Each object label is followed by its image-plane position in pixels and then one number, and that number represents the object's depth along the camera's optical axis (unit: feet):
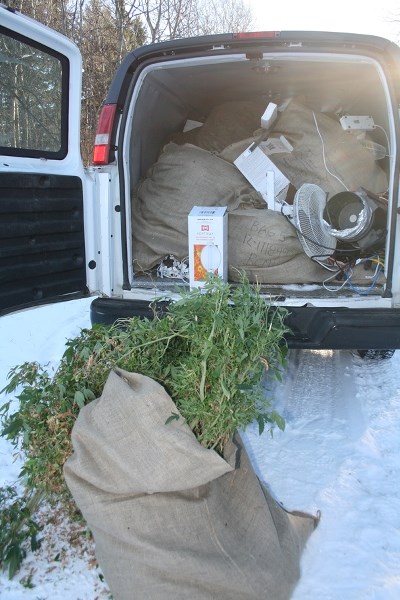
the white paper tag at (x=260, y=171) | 13.05
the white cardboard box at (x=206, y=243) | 10.53
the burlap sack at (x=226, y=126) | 15.89
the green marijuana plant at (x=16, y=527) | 6.80
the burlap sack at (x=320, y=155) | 13.20
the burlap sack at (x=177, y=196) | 12.25
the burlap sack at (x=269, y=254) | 11.46
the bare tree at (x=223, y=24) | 65.16
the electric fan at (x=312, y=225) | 11.21
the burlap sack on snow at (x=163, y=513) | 5.78
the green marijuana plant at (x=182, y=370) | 6.57
